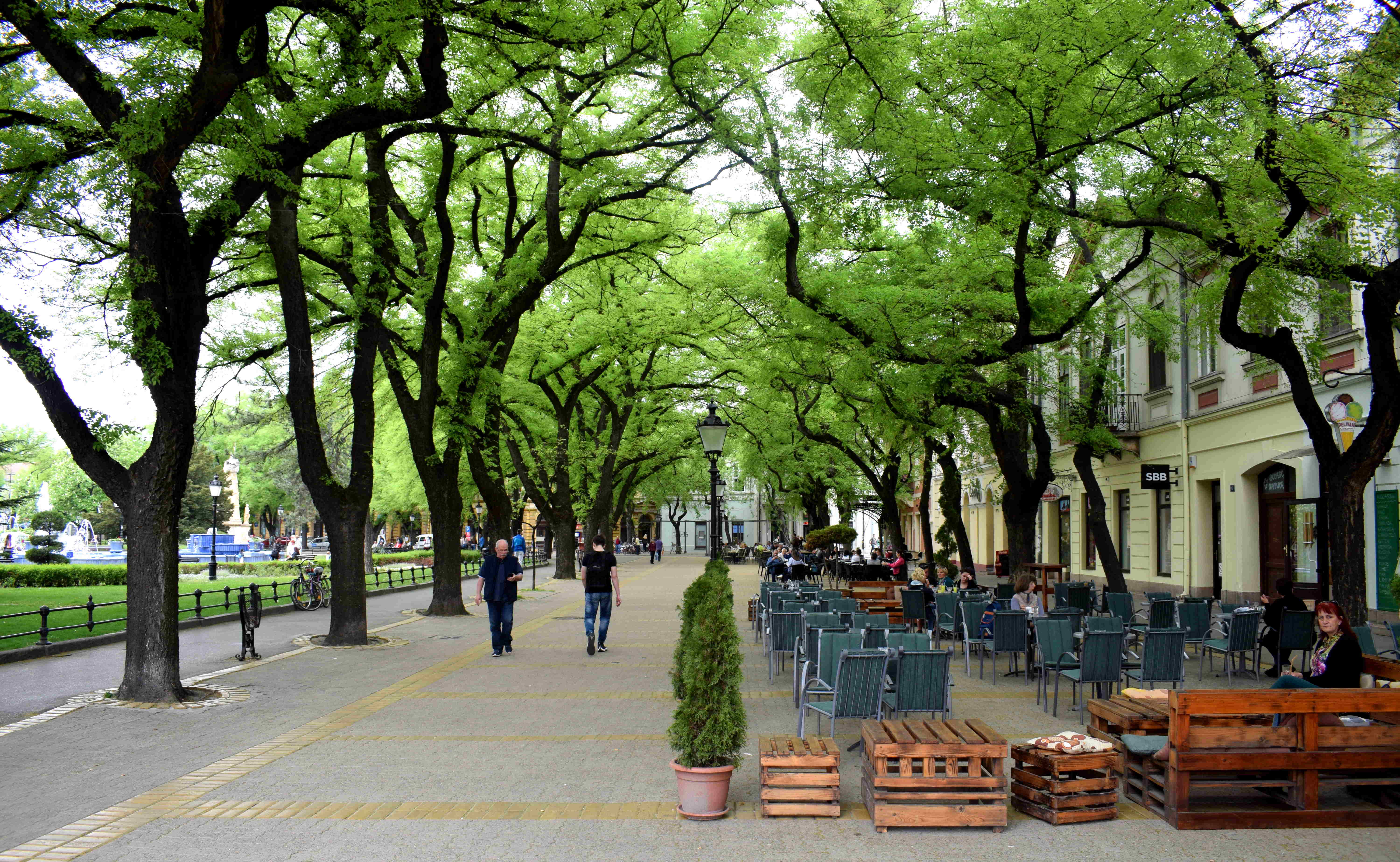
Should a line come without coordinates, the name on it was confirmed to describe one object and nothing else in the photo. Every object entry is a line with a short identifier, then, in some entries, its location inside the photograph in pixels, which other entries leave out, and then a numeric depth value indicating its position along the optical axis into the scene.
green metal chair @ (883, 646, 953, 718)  8.07
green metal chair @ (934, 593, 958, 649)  14.32
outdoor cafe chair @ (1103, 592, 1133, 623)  14.02
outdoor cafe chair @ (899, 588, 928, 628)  15.27
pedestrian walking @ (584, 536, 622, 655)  14.56
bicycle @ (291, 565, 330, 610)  23.44
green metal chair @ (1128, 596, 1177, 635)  12.97
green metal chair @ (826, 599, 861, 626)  13.35
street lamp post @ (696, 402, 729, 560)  18.08
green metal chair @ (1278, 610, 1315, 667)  11.51
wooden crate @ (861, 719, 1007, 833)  6.14
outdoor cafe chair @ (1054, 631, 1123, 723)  9.48
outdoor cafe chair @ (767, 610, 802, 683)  12.39
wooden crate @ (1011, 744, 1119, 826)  6.28
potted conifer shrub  6.30
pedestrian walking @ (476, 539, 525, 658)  14.45
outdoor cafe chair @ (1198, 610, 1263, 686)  11.84
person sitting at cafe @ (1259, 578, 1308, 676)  11.73
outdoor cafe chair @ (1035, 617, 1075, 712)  9.94
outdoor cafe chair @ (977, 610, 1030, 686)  11.81
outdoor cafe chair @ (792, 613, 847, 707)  10.03
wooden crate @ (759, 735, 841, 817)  6.40
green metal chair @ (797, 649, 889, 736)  7.84
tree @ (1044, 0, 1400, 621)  10.27
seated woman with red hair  7.30
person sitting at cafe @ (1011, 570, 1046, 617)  13.12
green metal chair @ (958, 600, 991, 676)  12.67
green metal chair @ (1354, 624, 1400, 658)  9.86
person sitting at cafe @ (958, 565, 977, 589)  17.31
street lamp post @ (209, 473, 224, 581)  33.00
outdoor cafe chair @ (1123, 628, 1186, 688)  9.63
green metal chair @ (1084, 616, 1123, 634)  10.28
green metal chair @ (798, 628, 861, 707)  9.04
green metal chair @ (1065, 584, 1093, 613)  16.08
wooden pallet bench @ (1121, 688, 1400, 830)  6.18
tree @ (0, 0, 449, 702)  10.02
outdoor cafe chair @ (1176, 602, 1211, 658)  12.74
